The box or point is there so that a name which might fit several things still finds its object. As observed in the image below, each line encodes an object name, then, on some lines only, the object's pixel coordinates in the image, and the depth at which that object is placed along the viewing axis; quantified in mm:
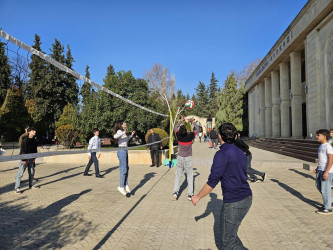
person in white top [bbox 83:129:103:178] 10352
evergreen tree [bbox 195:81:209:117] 82812
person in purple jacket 2879
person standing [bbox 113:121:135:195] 6969
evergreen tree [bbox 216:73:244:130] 40438
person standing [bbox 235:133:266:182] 8908
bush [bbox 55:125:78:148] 21500
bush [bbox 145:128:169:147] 17872
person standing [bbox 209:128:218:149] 23633
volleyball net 3766
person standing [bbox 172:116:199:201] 6785
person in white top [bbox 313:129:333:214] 5284
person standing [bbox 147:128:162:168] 12992
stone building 14406
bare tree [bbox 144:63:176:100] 48841
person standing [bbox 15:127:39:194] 7551
